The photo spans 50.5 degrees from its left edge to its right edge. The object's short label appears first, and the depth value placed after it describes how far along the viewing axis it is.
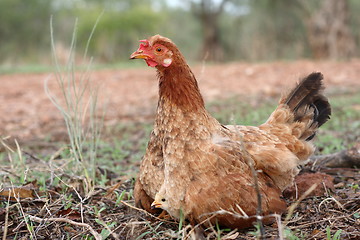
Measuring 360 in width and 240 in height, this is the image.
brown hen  2.04
